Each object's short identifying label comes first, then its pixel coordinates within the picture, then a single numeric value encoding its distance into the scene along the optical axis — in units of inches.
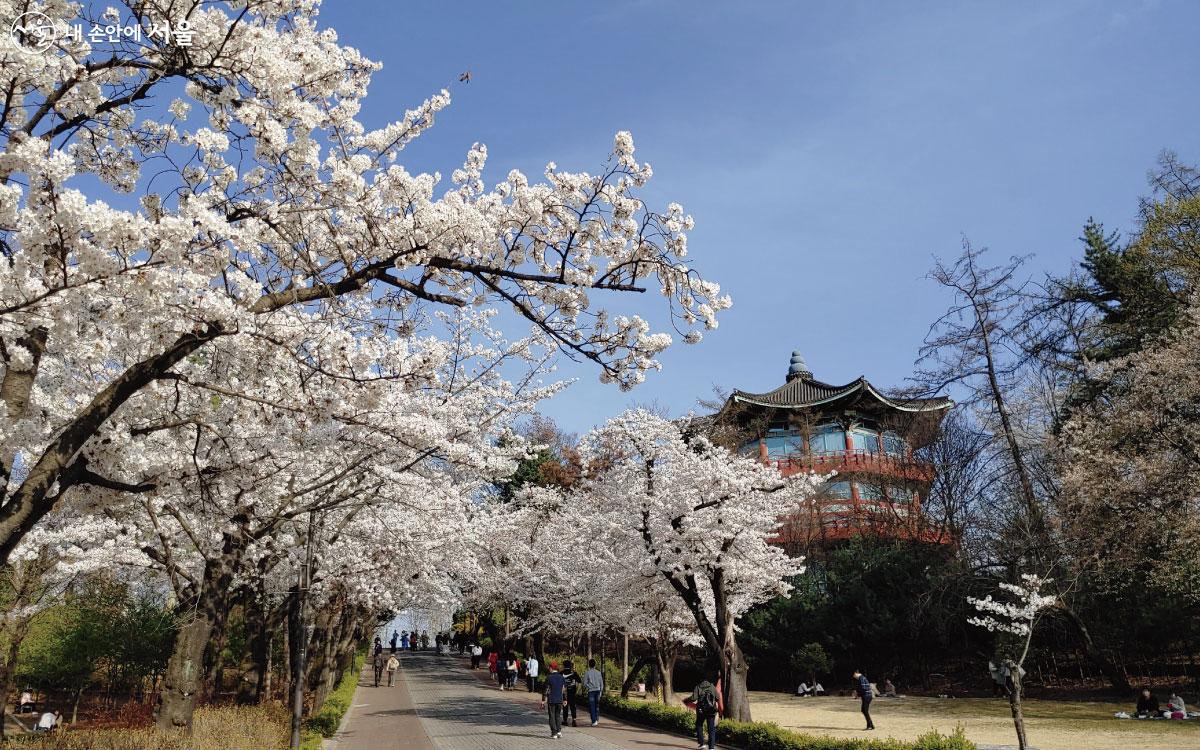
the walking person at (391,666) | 1258.5
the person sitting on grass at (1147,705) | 757.8
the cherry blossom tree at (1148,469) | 684.7
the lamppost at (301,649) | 513.1
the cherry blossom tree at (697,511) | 685.9
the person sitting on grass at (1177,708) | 728.3
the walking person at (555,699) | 651.5
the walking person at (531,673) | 1120.8
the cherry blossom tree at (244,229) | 180.9
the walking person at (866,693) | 776.3
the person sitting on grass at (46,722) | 757.6
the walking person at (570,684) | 759.1
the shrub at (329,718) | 612.9
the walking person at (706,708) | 578.6
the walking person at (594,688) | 770.8
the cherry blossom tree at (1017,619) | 514.3
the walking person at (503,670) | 1224.3
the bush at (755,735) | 463.2
